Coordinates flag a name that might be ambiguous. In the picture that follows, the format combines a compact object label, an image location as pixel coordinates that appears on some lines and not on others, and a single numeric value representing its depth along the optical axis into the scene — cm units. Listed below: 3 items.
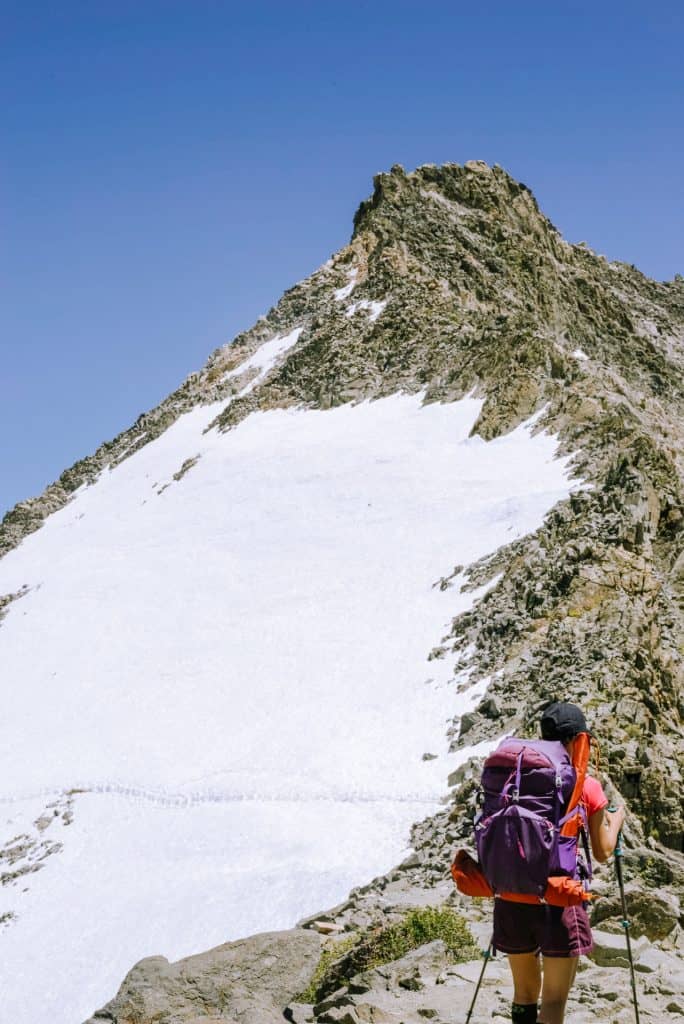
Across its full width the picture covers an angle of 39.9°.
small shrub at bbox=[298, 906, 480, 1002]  972
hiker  619
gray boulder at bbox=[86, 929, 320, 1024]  1002
